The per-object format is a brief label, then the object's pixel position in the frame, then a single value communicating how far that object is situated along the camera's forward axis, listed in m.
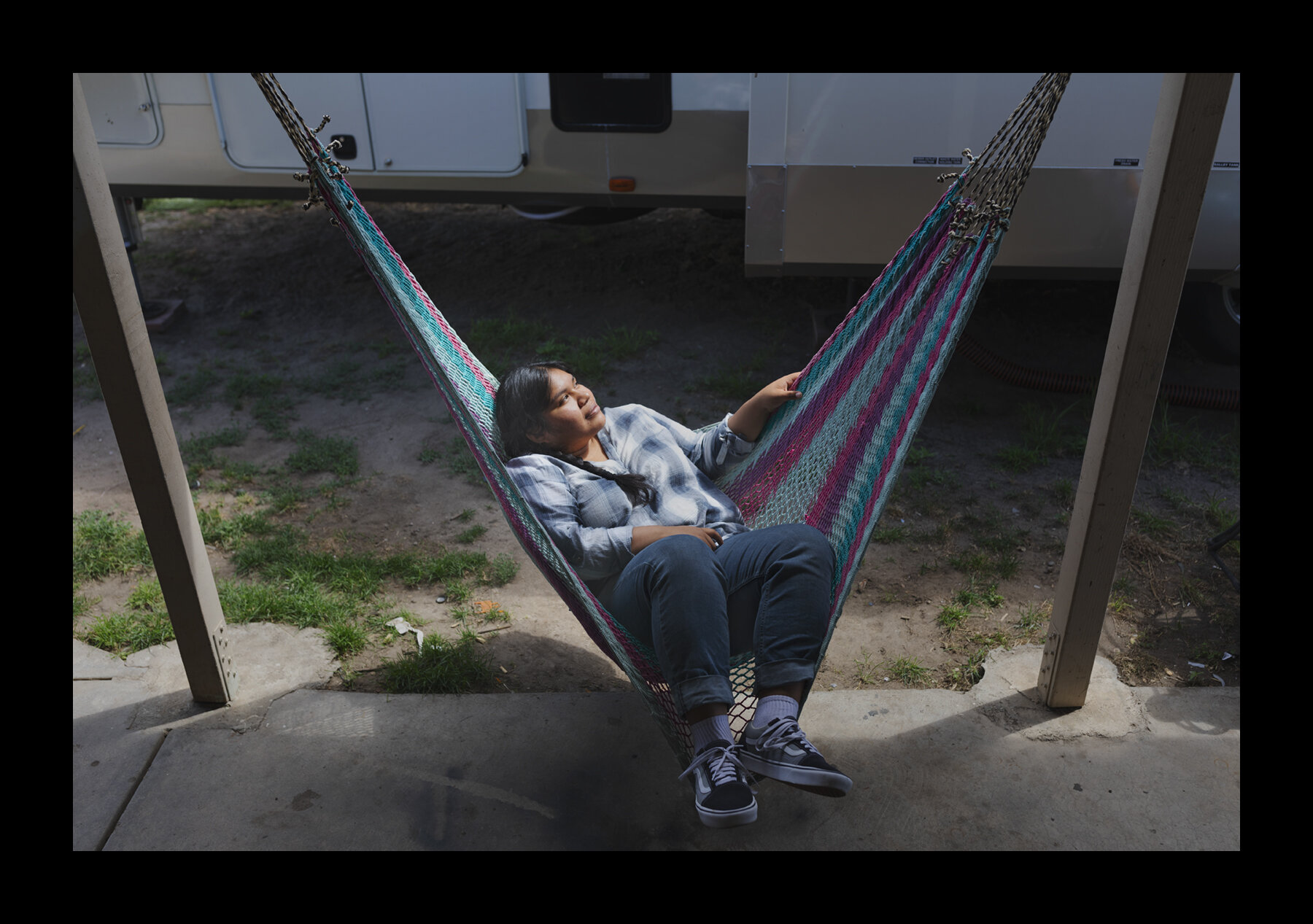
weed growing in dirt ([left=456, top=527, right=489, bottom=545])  2.99
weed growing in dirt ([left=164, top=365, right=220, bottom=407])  4.10
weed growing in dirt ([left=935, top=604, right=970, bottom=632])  2.56
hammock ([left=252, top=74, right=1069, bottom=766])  1.79
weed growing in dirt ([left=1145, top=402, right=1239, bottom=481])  3.45
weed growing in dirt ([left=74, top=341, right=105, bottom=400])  4.14
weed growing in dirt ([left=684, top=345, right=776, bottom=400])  4.00
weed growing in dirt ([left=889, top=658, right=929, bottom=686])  2.37
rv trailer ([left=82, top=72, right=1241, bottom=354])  3.50
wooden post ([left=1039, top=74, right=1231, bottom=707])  1.63
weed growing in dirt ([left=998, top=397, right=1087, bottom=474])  3.45
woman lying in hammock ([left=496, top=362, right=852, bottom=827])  1.69
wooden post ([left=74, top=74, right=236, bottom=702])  1.78
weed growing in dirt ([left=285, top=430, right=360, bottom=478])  3.46
